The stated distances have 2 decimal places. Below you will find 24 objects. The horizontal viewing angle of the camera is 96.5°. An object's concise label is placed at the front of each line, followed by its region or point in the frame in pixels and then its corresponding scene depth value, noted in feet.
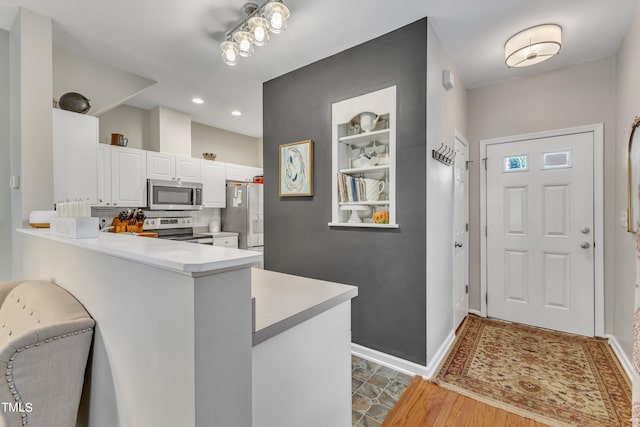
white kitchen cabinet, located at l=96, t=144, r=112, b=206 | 10.33
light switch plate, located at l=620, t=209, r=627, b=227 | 7.29
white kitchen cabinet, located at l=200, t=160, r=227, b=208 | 13.84
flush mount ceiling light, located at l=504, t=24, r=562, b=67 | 7.01
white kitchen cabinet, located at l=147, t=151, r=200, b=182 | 11.89
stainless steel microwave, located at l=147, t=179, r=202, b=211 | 11.90
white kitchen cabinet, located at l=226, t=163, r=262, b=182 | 14.97
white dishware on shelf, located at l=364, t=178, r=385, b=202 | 7.71
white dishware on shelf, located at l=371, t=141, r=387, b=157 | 7.83
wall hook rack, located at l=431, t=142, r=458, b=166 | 7.11
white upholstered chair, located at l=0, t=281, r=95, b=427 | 2.90
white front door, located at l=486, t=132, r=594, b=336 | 8.84
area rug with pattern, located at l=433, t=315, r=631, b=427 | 5.65
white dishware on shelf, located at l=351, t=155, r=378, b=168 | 7.79
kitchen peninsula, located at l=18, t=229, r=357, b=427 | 2.16
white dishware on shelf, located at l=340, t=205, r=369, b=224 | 7.85
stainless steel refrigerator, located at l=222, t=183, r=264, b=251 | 14.14
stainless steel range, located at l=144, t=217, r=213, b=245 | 12.76
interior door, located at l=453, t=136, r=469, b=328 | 8.84
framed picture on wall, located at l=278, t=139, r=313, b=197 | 8.54
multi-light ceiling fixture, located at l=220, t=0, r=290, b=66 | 5.90
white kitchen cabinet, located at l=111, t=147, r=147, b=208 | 10.80
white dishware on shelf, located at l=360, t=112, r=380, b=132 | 7.64
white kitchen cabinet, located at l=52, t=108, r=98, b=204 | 7.95
